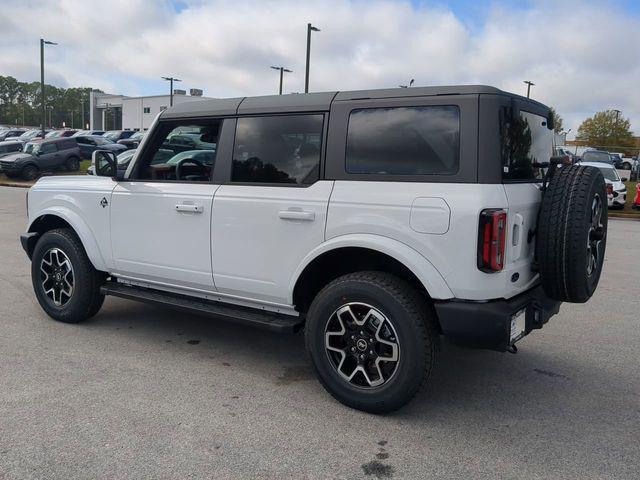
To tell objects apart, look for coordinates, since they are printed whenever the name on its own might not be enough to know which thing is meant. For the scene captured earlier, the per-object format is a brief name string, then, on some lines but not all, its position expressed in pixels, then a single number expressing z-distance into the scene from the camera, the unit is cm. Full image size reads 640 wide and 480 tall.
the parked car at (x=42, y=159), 2433
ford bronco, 325
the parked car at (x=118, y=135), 4500
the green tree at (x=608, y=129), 5490
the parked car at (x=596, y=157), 2643
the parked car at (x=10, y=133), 4622
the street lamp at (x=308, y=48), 2360
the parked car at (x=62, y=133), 4269
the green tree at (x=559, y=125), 7094
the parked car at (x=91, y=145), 3155
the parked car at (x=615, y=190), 1803
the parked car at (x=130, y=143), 3165
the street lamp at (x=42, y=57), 3072
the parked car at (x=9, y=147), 2808
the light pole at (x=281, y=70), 3919
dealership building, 8325
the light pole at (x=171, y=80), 5397
